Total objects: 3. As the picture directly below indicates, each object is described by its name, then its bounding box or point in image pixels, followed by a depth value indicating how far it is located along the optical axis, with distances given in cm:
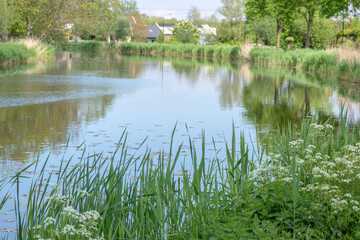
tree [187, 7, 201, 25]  12812
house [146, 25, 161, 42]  10238
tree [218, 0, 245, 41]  8638
